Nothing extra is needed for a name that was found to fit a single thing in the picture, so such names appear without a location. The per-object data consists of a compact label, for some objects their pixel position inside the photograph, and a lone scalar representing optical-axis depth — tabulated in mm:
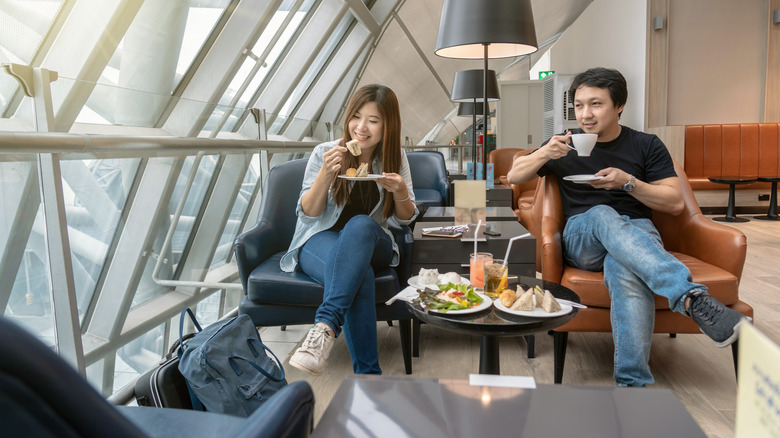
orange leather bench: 6648
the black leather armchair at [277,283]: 2131
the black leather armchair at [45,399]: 385
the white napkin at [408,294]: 1629
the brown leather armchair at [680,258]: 2002
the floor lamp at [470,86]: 5145
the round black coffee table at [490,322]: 1411
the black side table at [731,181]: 6098
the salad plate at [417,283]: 1723
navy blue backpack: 1498
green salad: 1516
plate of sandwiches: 1473
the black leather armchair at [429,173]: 4648
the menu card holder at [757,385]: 433
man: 1833
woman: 1877
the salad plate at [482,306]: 1478
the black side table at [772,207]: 6309
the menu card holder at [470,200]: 2291
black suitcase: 1482
